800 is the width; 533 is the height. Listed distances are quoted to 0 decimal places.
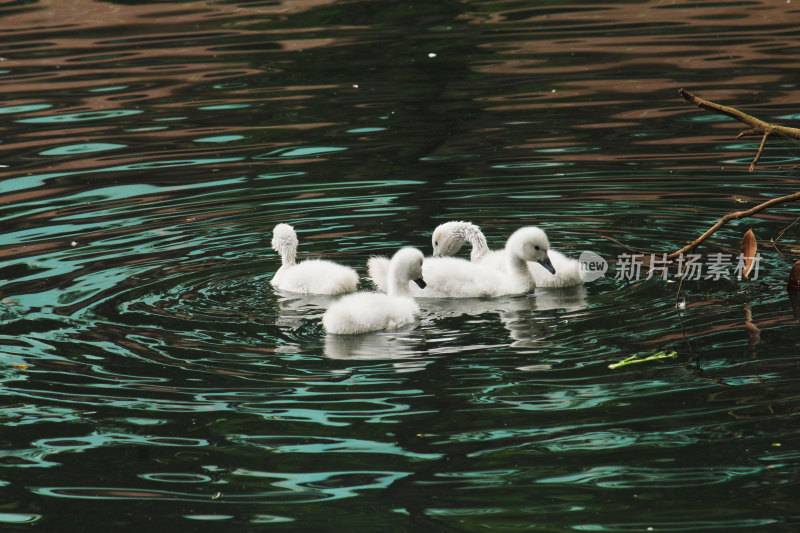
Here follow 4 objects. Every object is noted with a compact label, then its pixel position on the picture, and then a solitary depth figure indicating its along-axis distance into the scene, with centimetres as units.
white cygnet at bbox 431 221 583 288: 1747
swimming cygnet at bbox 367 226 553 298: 1667
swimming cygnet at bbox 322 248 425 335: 1486
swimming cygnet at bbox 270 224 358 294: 1695
